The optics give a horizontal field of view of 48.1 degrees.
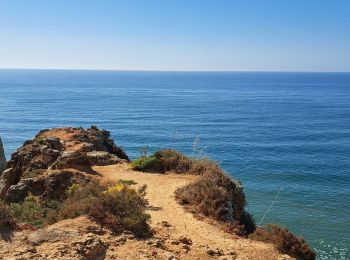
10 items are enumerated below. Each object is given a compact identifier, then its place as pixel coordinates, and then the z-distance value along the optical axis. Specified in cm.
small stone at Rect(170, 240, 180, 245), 1380
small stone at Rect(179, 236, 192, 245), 1397
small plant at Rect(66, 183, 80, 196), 1823
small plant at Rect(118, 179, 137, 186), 2067
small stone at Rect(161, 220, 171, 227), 1536
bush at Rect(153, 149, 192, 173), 2355
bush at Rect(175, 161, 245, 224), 1709
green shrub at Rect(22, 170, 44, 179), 2142
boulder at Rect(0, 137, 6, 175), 3229
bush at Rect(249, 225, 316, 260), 1426
